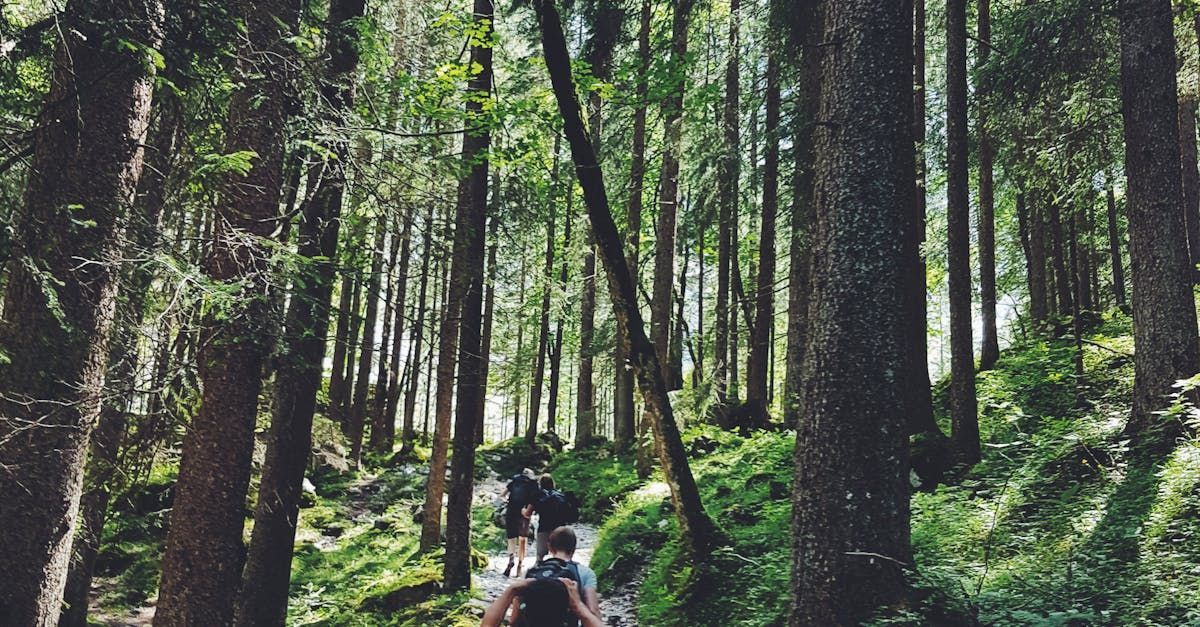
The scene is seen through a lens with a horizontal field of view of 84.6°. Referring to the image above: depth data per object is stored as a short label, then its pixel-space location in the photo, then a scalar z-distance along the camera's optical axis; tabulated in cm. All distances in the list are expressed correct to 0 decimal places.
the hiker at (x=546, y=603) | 462
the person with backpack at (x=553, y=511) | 997
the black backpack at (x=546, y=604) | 465
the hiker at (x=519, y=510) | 1102
